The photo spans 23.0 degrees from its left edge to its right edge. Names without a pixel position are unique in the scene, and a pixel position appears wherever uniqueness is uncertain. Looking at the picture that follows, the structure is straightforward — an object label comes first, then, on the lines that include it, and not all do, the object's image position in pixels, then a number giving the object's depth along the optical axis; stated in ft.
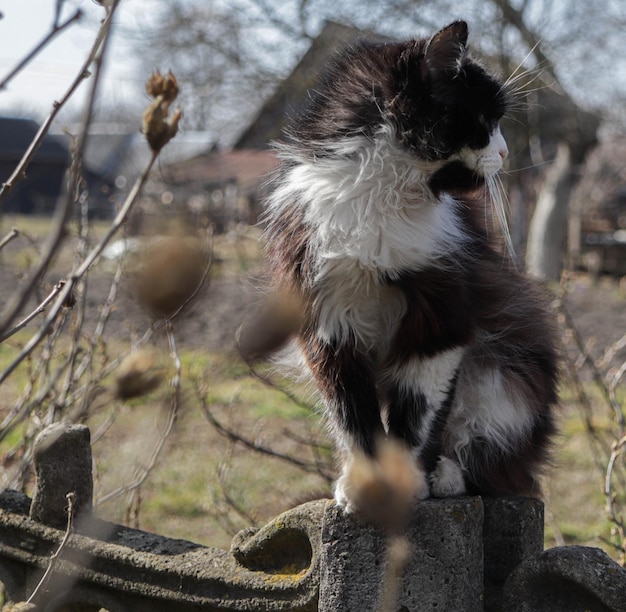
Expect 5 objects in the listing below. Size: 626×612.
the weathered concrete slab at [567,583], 3.63
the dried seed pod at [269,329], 2.97
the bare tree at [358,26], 25.37
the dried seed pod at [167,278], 2.38
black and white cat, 3.94
